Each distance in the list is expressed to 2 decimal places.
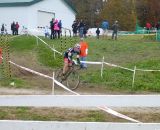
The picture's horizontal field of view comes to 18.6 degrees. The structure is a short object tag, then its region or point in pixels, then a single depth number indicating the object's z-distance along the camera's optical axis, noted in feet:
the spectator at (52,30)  105.48
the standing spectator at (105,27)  133.84
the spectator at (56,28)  105.06
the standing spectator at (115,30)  117.80
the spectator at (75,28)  124.26
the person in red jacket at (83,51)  67.67
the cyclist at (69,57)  55.42
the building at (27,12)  149.48
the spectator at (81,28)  117.95
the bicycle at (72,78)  55.57
